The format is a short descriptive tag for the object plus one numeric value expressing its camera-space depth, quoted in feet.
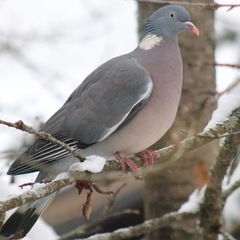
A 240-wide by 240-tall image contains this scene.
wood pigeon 22.00
